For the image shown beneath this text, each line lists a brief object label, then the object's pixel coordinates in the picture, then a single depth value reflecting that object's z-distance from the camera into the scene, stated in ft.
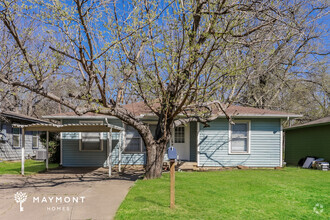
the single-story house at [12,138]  54.90
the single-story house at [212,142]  41.68
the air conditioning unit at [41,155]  55.30
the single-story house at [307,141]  46.97
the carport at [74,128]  33.14
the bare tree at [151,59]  21.42
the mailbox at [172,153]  17.87
